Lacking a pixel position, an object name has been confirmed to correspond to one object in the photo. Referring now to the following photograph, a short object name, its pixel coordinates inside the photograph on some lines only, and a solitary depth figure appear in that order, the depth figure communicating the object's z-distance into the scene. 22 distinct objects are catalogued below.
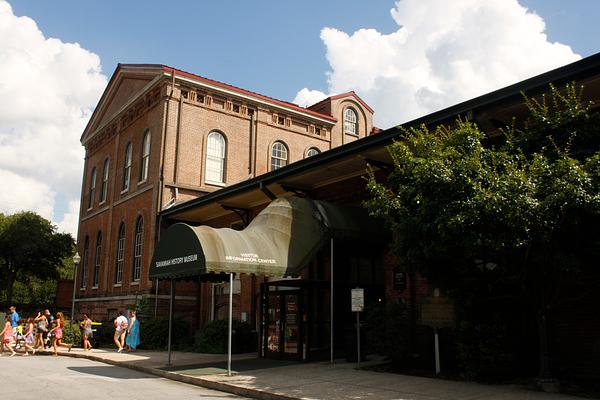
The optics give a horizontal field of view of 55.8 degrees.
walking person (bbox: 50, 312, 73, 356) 20.55
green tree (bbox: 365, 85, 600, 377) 8.95
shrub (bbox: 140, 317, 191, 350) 22.41
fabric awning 13.41
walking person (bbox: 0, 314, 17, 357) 20.25
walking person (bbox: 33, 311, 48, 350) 21.92
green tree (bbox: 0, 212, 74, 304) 42.19
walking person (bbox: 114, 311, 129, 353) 20.67
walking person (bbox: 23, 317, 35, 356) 20.84
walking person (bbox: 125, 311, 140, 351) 20.82
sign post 13.76
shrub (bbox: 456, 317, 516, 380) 11.00
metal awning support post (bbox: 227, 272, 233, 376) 12.88
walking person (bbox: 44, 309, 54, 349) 22.23
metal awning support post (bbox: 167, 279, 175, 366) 15.53
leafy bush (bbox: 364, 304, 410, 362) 13.34
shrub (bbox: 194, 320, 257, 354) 19.48
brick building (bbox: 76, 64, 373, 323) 26.31
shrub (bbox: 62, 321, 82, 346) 23.39
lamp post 26.13
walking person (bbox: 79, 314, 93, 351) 21.30
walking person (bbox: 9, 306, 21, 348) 21.55
